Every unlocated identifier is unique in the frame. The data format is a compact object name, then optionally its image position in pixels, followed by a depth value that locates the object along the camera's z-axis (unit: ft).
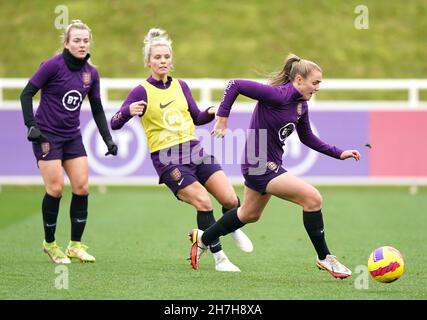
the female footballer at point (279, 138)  51.24
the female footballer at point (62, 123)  58.08
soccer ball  49.21
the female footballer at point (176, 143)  56.49
